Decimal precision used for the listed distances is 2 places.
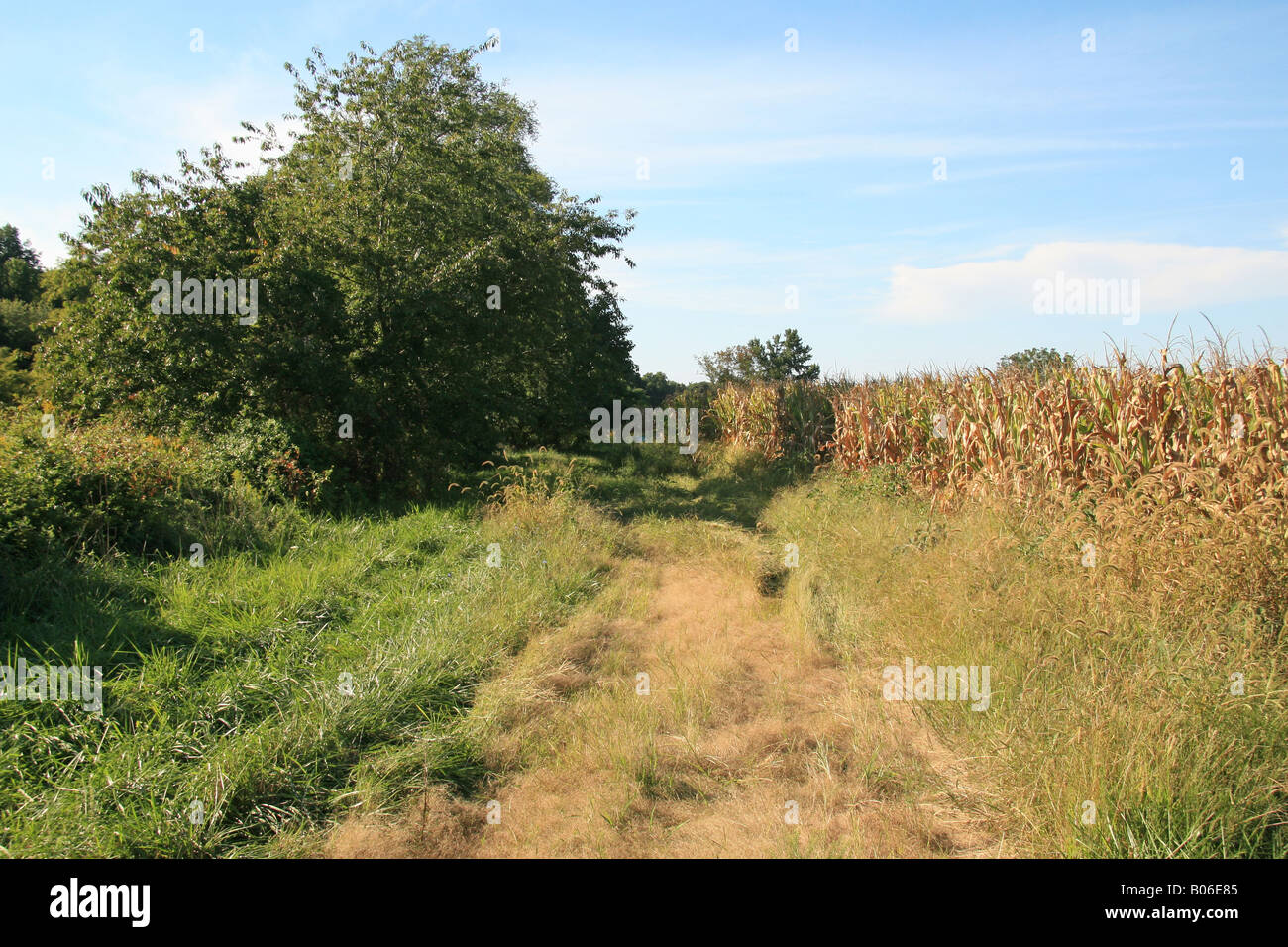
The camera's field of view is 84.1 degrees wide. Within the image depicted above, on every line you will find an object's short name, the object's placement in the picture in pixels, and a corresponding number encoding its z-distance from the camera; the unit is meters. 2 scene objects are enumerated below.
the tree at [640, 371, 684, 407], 57.09
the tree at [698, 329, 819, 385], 42.16
